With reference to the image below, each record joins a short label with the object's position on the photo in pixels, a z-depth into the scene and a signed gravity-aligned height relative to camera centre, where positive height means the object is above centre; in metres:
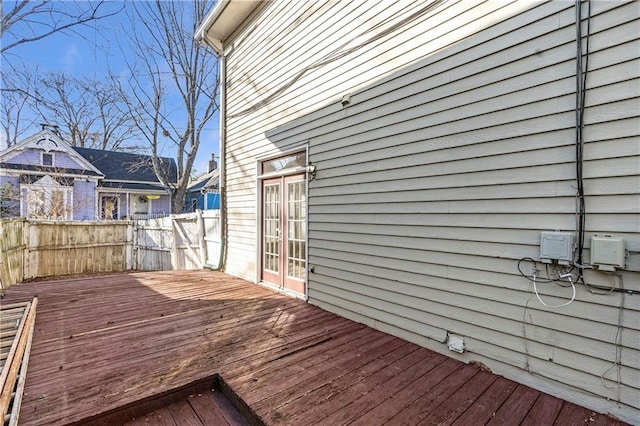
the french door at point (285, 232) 4.22 -0.38
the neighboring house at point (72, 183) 11.02 +1.12
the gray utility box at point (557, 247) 1.88 -0.27
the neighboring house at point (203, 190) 13.37 +0.92
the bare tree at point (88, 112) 11.36 +4.58
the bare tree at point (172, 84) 9.31 +4.49
